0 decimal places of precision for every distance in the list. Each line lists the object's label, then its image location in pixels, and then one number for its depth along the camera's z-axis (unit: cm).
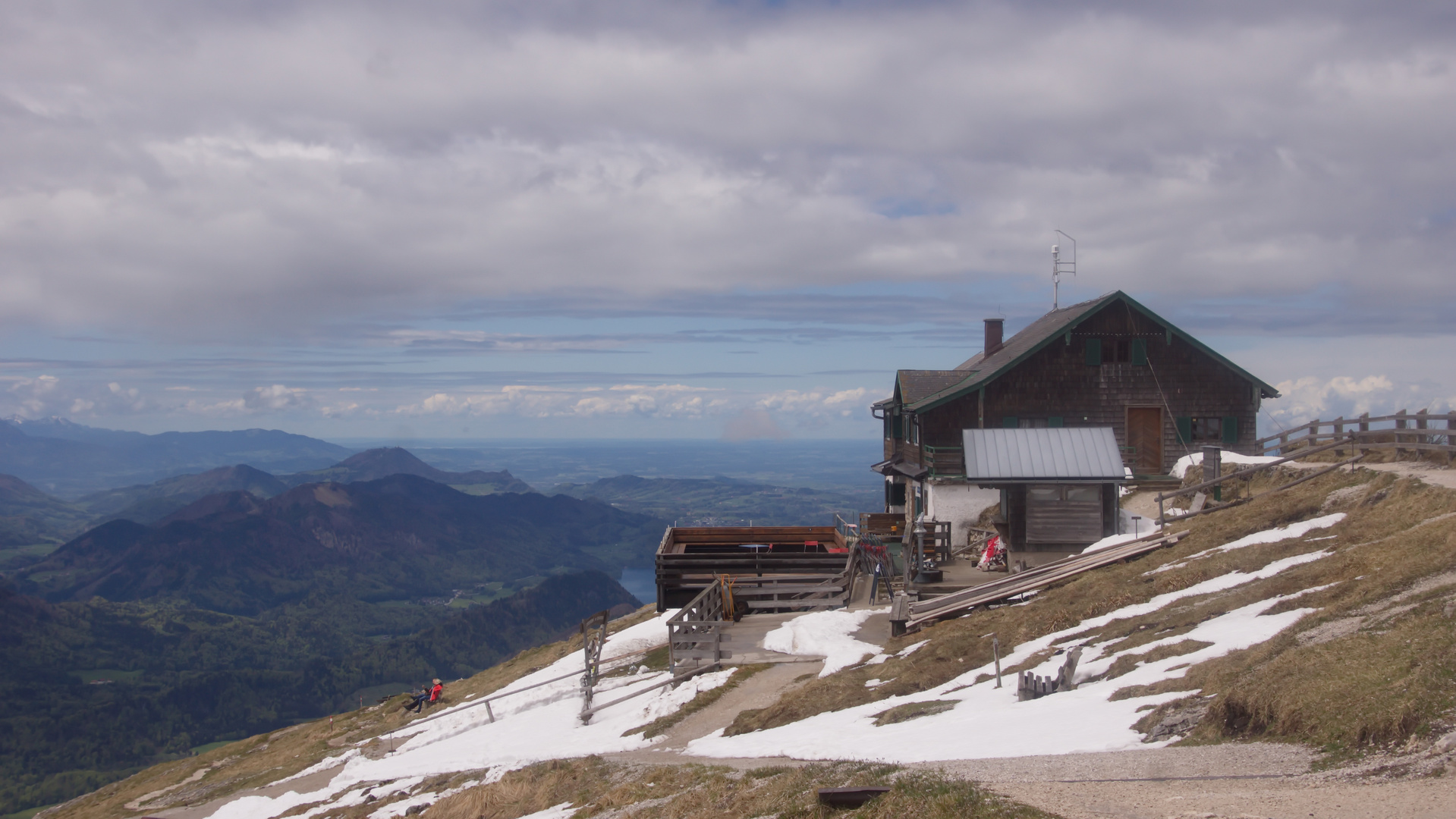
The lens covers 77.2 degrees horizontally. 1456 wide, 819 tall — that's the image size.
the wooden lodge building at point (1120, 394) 3922
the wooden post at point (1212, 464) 2900
